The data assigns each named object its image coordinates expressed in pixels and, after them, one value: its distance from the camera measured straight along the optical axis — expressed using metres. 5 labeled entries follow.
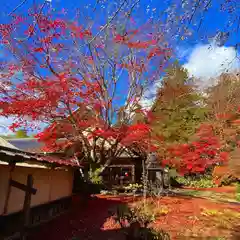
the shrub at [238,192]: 15.52
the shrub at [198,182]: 22.12
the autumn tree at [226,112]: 22.28
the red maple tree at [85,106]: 13.58
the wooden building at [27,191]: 5.83
